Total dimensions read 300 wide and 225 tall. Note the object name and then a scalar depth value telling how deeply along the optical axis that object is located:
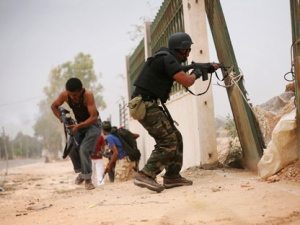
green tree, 49.94
